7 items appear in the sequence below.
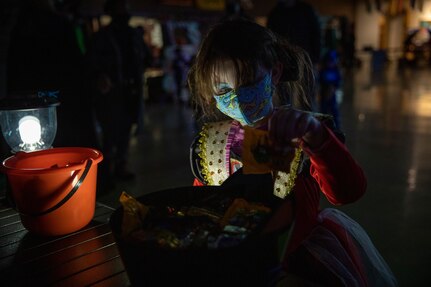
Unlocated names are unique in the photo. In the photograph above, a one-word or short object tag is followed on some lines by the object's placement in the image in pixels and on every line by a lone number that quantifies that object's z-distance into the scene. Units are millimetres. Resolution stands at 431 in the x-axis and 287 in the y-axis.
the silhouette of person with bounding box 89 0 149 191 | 3719
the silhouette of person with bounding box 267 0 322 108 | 4238
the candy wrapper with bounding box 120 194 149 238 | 848
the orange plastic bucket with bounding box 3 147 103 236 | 1142
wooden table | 991
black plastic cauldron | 660
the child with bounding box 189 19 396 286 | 1000
